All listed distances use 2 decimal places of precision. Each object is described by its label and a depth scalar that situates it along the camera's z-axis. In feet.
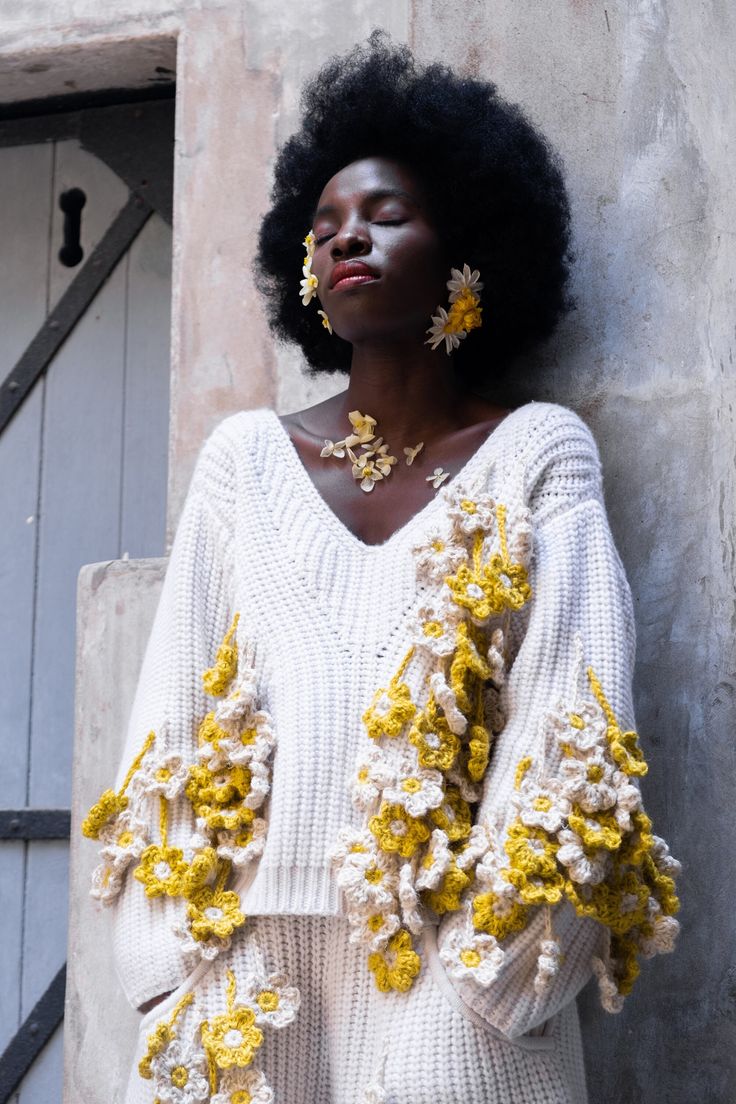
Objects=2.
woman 5.19
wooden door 8.80
